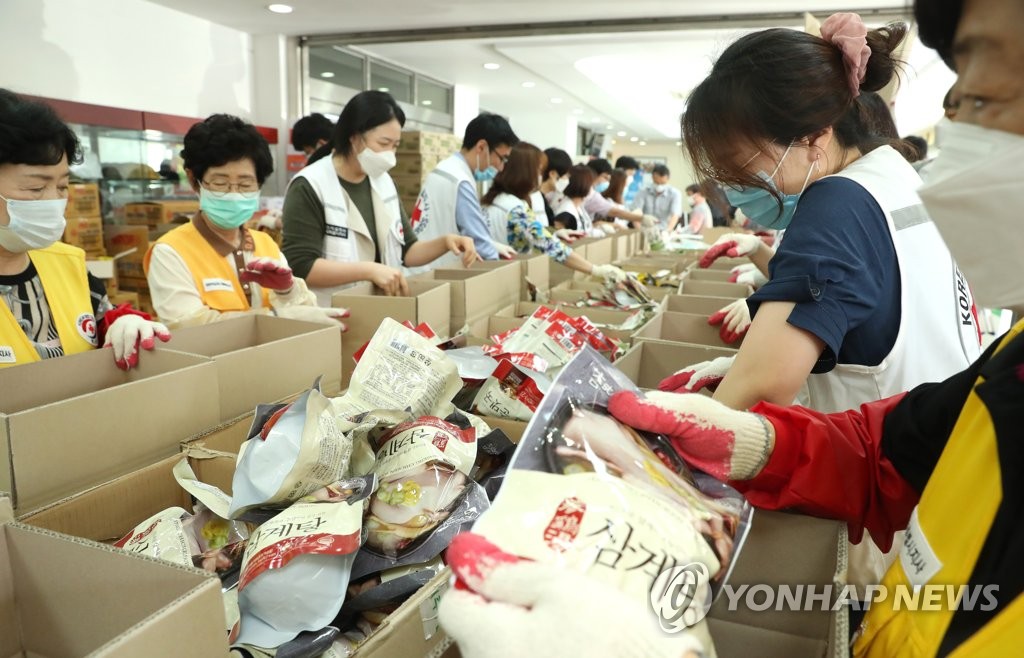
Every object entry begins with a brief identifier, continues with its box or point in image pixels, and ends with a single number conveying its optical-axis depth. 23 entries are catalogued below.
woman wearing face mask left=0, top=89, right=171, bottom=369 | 1.37
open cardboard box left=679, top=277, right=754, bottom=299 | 2.37
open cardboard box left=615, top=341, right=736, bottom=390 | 1.60
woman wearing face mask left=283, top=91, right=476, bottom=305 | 2.29
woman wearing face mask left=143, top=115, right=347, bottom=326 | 1.79
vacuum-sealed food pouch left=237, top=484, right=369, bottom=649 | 0.79
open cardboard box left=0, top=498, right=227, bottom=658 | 0.60
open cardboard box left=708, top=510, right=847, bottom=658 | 0.73
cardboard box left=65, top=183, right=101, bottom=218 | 4.30
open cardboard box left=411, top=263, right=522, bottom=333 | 2.08
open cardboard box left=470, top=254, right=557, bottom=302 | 2.62
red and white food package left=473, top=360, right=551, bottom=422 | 1.26
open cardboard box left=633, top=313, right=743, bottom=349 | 2.00
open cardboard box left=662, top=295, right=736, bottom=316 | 2.19
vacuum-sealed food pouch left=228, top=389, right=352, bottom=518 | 0.93
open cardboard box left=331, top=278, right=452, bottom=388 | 1.81
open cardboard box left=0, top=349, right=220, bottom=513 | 0.98
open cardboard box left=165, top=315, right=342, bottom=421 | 1.37
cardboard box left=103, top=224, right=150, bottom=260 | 4.67
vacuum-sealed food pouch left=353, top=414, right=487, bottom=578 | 0.89
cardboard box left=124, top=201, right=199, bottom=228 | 4.91
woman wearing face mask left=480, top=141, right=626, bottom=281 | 3.02
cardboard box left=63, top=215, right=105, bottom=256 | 4.29
